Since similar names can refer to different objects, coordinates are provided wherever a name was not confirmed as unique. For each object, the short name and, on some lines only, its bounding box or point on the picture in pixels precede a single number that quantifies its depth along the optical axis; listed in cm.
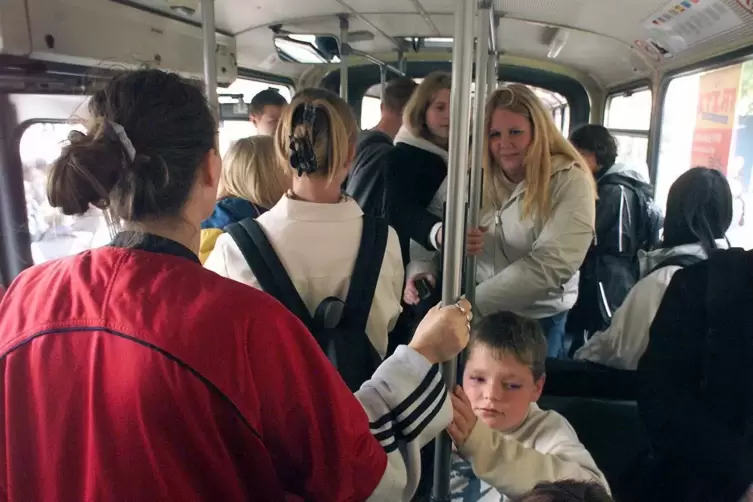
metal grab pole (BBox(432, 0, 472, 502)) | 104
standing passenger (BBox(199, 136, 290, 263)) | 190
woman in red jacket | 71
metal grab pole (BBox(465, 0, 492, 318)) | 161
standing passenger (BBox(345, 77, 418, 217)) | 204
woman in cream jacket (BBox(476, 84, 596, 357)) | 183
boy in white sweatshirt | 116
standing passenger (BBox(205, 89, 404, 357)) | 124
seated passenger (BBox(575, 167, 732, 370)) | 196
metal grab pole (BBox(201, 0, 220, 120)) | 162
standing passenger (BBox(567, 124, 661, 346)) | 313
